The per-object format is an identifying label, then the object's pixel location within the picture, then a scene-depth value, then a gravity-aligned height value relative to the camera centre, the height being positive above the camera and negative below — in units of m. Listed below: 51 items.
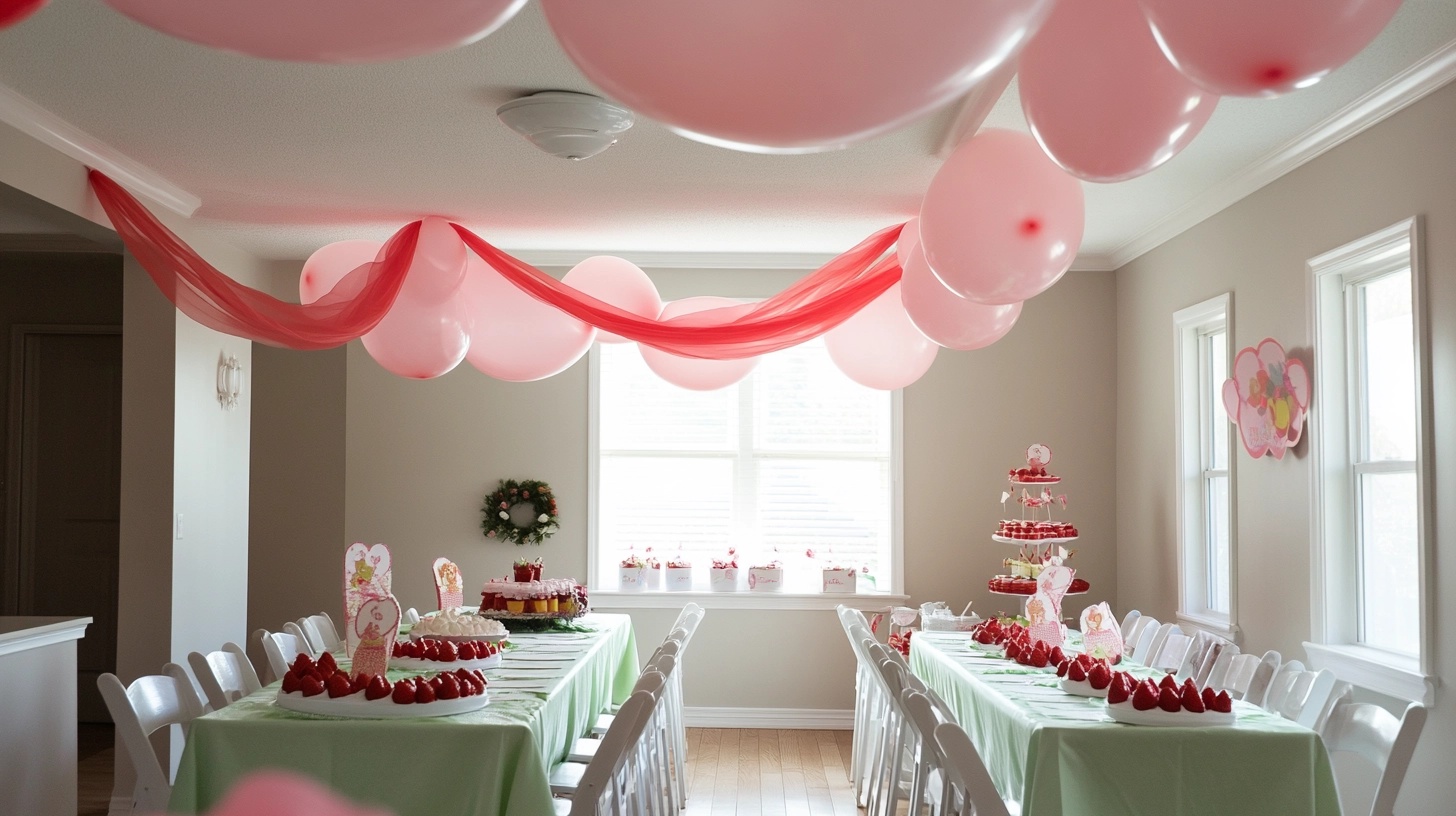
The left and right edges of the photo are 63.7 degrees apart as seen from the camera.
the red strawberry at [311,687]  3.25 -0.64
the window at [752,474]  6.94 -0.10
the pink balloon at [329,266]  4.66 +0.76
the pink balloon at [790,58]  0.86 +0.30
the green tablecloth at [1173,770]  3.06 -0.82
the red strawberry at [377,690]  3.21 -0.64
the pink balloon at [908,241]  4.21 +0.79
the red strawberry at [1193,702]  3.19 -0.67
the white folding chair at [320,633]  4.94 -0.76
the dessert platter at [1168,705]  3.16 -0.67
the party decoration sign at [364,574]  4.48 -0.46
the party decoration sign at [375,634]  3.52 -0.54
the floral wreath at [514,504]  6.76 -0.32
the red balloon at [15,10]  0.70 +0.27
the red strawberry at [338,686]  3.23 -0.63
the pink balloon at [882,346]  4.76 +0.46
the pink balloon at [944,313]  3.90 +0.48
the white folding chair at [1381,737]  2.92 -0.74
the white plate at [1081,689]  3.61 -0.71
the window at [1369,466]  3.96 -0.03
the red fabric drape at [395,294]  4.16 +0.57
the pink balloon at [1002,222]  3.10 +0.63
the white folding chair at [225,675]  3.70 -0.72
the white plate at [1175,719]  3.15 -0.70
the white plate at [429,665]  3.99 -0.71
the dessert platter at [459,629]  4.57 -0.68
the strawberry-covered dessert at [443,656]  4.00 -0.69
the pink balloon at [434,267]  4.40 +0.72
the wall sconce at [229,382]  5.73 +0.37
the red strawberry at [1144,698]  3.19 -0.66
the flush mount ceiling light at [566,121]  3.90 +1.14
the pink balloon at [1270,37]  1.22 +0.44
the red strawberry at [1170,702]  3.20 -0.67
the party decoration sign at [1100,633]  4.26 -0.64
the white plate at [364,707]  3.16 -0.68
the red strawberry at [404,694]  3.19 -0.65
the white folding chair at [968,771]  2.77 -0.75
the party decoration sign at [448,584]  5.21 -0.57
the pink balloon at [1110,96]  1.90 +0.60
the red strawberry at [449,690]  3.23 -0.64
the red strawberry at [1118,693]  3.23 -0.65
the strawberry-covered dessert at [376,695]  3.17 -0.66
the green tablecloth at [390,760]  3.06 -0.80
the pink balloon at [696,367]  4.76 +0.37
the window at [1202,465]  5.54 -0.03
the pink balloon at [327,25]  0.87 +0.33
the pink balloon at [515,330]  4.65 +0.51
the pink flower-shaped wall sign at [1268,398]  4.48 +0.24
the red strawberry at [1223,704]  3.19 -0.67
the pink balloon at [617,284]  4.64 +0.69
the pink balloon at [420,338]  4.40 +0.45
